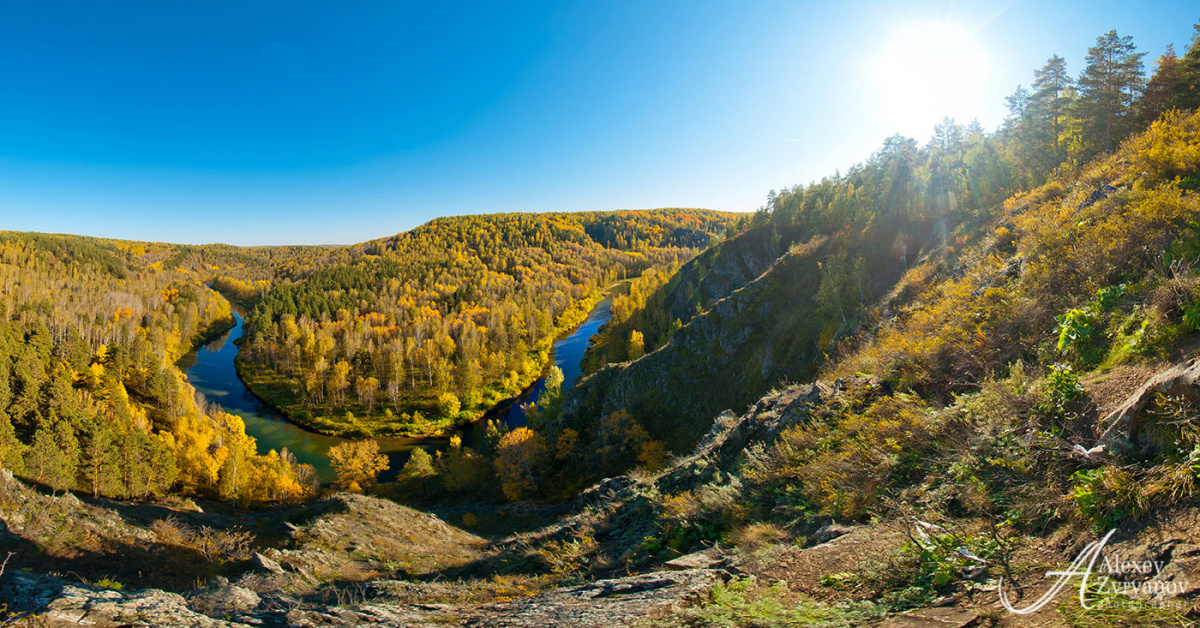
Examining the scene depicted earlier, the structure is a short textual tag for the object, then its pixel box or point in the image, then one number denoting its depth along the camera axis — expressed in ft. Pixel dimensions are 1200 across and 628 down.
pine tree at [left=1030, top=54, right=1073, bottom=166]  115.35
